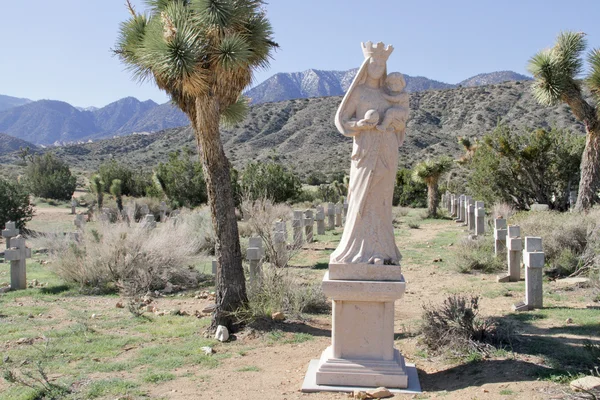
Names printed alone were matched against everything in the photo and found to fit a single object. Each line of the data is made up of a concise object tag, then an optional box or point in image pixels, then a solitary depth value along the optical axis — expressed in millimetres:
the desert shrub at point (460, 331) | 5957
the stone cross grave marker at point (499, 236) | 11547
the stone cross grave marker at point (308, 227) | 16206
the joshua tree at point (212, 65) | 6875
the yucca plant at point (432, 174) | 23516
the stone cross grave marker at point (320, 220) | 18297
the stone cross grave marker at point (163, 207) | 23241
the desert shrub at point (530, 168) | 19703
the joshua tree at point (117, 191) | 26398
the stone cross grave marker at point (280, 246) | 11305
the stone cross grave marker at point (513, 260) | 10016
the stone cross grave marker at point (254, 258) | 8703
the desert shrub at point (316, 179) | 39844
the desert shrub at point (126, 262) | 10266
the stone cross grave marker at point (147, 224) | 11805
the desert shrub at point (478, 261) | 11336
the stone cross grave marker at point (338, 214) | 20642
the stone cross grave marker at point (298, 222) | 14997
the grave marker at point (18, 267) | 10273
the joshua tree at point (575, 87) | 13562
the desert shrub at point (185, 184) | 26281
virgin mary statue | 5355
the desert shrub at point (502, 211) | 17373
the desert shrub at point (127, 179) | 31016
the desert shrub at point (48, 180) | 34031
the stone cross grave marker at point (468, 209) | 17859
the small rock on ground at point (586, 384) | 4383
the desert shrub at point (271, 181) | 25047
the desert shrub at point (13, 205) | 18062
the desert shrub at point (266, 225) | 10955
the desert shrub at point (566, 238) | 10242
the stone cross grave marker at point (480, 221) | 15406
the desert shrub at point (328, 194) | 30703
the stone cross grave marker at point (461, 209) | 21328
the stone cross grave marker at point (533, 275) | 7961
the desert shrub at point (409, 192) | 30375
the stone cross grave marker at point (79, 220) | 17223
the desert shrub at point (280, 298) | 7516
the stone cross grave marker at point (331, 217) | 19734
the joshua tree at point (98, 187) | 26812
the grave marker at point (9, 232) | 13617
